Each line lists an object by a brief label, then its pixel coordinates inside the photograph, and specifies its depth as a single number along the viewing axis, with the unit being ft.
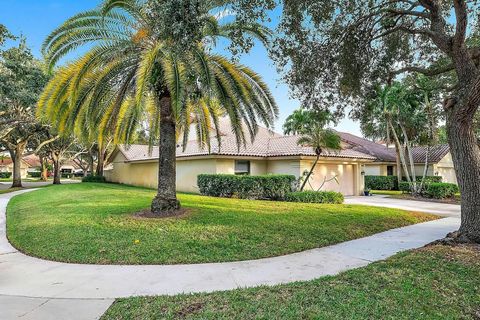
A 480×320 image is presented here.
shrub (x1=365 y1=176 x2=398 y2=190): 97.77
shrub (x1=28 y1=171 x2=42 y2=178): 228.59
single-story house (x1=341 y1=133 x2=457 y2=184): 99.71
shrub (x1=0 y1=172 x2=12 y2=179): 204.55
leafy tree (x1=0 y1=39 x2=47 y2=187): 61.31
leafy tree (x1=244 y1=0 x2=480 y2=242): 25.29
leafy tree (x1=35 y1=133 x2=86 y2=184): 117.80
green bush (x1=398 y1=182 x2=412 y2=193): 83.43
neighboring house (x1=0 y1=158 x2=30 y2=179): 247.09
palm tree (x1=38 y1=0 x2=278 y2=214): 30.17
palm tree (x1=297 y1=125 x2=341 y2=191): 61.05
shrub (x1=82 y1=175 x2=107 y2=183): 111.75
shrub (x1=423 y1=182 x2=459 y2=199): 71.00
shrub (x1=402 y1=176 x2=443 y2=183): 91.34
